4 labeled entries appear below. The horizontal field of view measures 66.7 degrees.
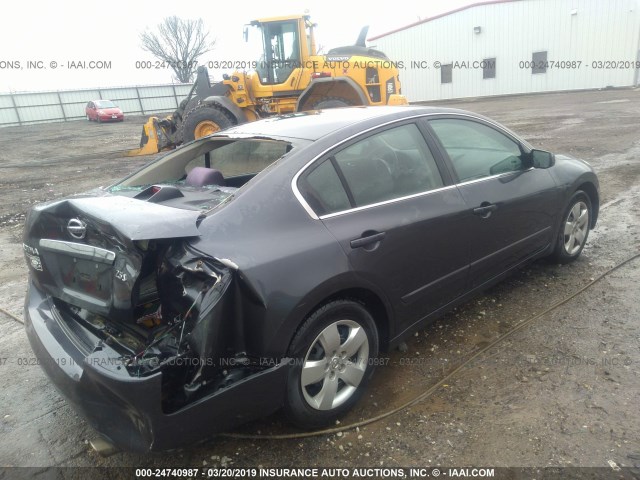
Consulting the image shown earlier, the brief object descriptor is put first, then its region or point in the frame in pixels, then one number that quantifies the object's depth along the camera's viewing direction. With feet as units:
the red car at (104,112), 99.71
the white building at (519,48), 86.22
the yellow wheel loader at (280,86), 34.83
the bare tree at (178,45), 134.62
